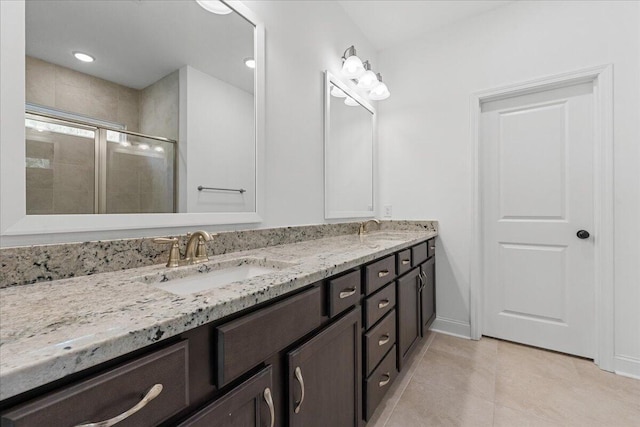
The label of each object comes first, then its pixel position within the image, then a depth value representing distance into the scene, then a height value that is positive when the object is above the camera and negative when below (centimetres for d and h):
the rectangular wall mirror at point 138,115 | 82 +35
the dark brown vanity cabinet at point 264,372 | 42 -34
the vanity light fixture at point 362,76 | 211 +106
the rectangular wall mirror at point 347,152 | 203 +48
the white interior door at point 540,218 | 201 -4
